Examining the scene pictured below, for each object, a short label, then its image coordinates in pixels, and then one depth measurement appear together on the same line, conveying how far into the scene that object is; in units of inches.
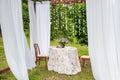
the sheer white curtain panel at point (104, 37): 106.0
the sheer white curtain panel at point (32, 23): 174.9
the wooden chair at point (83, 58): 161.7
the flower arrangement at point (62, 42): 155.6
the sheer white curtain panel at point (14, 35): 115.6
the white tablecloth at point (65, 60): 148.7
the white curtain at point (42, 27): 185.6
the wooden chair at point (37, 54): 172.0
